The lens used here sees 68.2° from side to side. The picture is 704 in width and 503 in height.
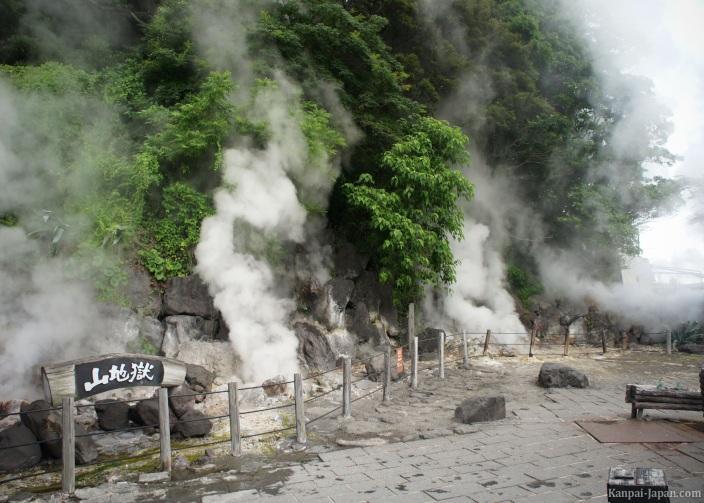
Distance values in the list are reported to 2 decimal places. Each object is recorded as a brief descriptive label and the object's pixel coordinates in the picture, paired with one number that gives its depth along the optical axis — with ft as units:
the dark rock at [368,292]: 50.11
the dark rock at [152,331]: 36.45
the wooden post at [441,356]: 40.73
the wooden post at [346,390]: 28.89
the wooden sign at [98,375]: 22.48
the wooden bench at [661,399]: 26.04
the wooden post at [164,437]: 21.26
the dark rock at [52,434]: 22.34
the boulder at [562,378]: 36.06
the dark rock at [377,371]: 38.01
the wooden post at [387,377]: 33.06
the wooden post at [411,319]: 42.01
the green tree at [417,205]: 43.52
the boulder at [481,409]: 27.32
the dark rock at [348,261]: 50.16
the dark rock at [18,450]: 21.54
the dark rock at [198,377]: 31.65
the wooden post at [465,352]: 45.72
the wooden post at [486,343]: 50.13
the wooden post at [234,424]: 23.26
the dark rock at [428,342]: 51.87
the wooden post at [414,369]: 37.24
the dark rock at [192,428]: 25.80
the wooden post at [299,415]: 25.00
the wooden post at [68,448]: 19.38
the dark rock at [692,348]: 56.85
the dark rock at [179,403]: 26.55
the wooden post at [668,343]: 56.90
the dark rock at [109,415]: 25.85
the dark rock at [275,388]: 32.60
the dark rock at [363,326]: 48.11
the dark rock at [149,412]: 26.11
